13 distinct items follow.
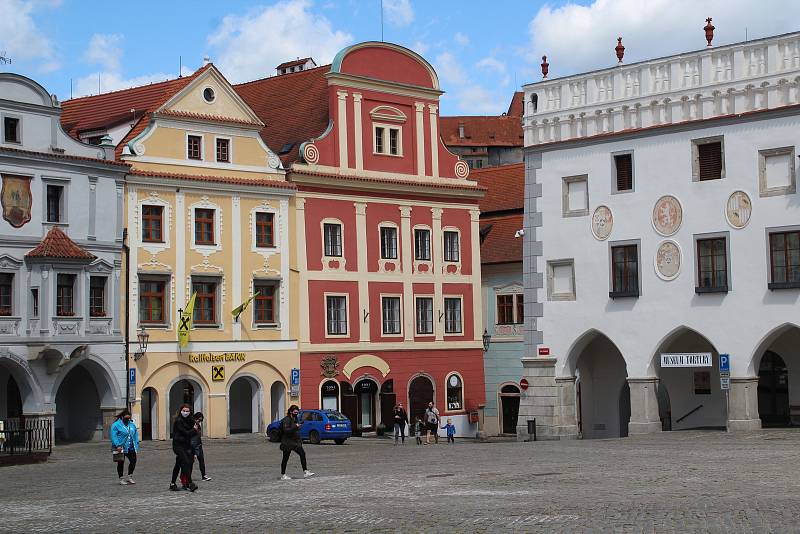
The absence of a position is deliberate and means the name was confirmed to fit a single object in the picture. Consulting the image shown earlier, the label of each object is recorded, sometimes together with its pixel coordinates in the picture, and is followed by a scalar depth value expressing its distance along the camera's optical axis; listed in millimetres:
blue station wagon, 51875
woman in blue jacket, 30547
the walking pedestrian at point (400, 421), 54094
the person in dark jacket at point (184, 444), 28062
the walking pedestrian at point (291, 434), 29734
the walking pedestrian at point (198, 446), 28955
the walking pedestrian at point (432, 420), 54719
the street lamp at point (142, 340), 53188
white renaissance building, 44531
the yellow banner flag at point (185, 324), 54000
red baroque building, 59469
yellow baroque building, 54000
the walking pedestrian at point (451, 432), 56169
